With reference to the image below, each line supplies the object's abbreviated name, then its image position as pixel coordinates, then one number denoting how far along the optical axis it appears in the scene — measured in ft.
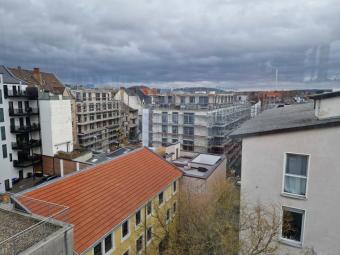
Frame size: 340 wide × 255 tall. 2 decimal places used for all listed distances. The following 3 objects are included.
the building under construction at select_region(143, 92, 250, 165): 117.50
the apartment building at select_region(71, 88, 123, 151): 144.36
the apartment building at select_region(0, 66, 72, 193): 91.56
